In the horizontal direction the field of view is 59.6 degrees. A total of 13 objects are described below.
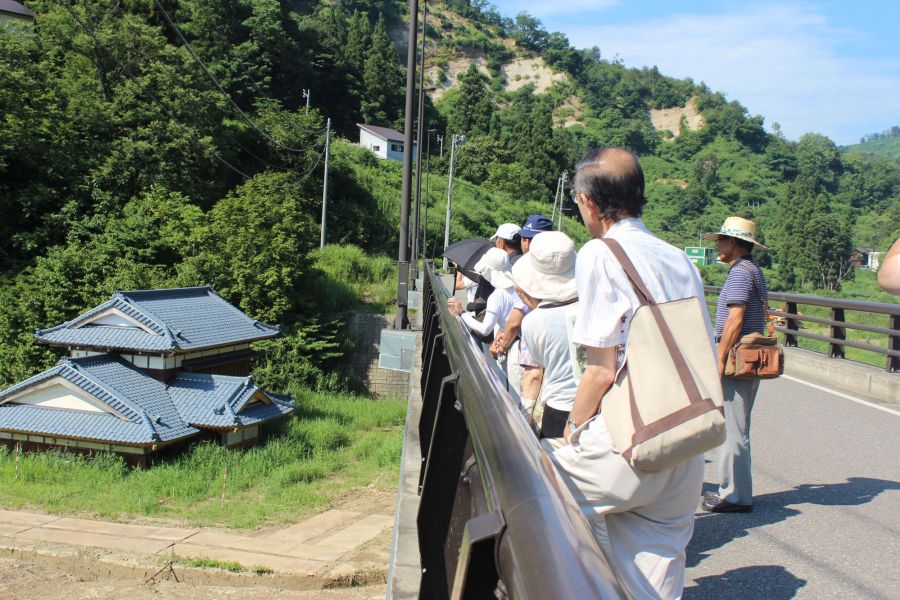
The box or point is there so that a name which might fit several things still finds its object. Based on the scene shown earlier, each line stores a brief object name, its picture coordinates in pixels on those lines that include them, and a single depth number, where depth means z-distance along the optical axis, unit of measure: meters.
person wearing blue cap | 4.80
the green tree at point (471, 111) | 97.00
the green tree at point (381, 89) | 84.94
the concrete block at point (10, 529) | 11.03
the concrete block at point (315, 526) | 11.67
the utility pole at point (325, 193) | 43.14
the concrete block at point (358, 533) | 10.54
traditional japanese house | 15.42
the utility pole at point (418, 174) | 25.51
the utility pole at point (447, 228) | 49.44
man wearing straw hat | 5.29
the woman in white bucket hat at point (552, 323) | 4.26
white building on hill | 74.00
